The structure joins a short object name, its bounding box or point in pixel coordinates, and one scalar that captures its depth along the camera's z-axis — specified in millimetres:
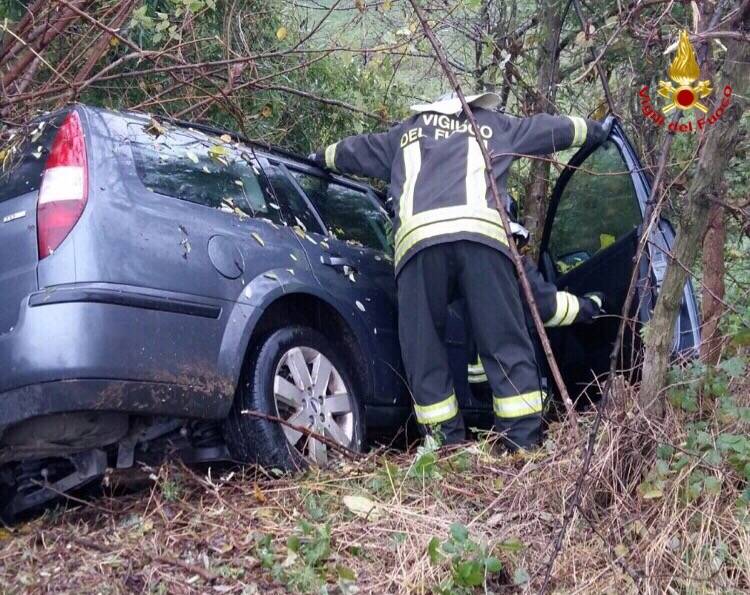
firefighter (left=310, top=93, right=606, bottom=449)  4086
